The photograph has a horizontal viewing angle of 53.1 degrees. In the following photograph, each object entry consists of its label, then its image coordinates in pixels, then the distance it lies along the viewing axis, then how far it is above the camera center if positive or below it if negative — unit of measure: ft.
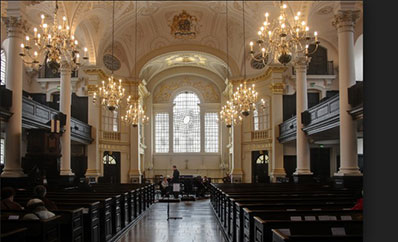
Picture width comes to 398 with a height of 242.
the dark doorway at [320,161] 80.05 -3.04
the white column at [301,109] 59.63 +5.70
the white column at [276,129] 82.89 +3.58
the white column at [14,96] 43.09 +5.53
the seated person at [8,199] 21.76 -2.90
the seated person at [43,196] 22.24 -2.81
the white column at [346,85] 42.78 +6.63
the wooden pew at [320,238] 12.73 -2.98
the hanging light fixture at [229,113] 66.06 +5.61
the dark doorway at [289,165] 84.02 -4.02
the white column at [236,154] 92.73 -1.88
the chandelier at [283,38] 32.58 +9.62
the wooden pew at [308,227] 16.55 -3.42
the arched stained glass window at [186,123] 115.75 +6.76
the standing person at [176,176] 65.81 -5.04
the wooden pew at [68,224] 21.57 -4.28
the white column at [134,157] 92.99 -2.58
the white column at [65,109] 61.11 +5.85
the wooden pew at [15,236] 13.67 -3.21
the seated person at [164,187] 65.62 -6.94
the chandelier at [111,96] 51.62 +6.66
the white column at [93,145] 83.51 +0.24
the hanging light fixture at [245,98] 55.88 +6.76
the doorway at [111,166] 91.09 -4.71
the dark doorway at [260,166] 89.71 -4.61
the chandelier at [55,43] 33.73 +9.28
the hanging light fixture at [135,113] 66.54 +5.65
